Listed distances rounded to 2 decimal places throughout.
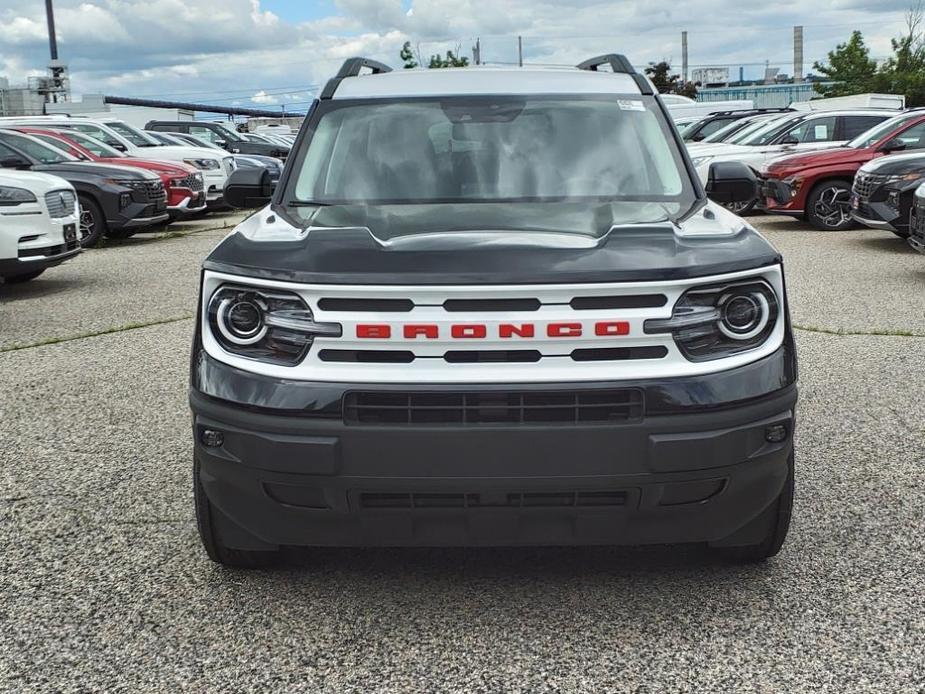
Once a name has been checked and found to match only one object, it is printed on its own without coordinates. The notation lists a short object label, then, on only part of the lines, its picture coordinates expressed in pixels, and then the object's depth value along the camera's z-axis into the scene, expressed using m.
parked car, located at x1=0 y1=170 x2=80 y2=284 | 9.92
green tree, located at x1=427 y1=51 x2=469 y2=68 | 46.66
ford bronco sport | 2.91
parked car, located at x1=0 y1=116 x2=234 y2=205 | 18.91
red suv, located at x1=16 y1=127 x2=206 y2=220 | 16.38
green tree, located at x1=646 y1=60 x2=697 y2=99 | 73.05
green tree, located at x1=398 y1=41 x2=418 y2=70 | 44.16
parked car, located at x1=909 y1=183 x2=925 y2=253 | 9.93
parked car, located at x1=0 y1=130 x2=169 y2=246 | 14.23
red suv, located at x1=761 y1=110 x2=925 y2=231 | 14.84
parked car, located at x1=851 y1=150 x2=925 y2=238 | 12.02
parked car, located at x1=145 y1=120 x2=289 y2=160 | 27.72
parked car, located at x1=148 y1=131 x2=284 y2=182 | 21.25
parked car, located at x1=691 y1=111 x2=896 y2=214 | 17.48
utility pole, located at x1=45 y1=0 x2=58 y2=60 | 46.72
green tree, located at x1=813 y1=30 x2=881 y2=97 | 52.16
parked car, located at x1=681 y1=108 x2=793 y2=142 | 23.45
